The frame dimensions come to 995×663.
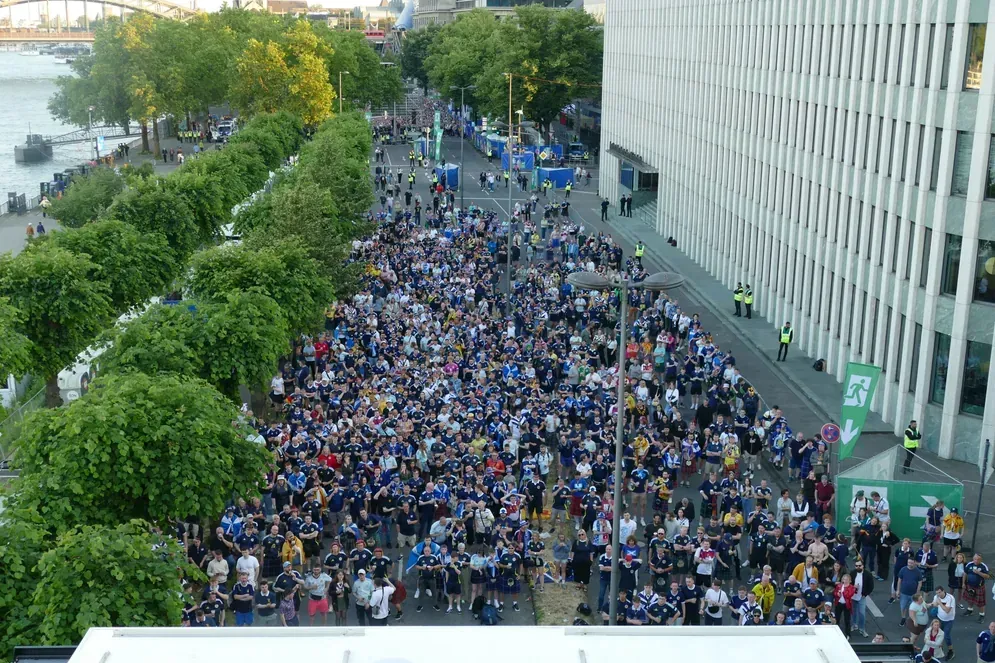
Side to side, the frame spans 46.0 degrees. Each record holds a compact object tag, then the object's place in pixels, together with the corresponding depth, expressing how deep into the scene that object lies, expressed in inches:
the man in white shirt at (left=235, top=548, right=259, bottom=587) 766.5
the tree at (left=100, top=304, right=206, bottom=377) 943.0
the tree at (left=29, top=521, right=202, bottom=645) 557.0
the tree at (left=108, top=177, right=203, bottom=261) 1717.5
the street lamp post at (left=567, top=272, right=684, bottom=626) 711.1
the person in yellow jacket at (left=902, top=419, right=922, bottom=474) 1104.2
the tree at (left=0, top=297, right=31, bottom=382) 1016.2
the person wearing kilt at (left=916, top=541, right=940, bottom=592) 793.6
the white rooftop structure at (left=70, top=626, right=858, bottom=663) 315.9
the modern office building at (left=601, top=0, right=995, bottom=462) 1133.7
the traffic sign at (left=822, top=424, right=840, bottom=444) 972.6
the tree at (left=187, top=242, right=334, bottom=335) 1228.5
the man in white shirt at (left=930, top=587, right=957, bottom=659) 729.6
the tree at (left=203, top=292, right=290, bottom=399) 1021.2
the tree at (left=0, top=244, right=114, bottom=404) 1184.2
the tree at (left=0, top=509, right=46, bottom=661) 561.9
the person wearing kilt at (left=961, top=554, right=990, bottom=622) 791.1
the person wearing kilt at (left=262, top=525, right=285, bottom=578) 797.2
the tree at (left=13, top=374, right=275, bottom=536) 708.7
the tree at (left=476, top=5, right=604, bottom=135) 3939.5
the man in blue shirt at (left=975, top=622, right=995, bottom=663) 693.9
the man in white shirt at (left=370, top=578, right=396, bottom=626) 751.7
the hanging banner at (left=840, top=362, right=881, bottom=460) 990.4
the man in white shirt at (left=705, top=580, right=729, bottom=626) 741.9
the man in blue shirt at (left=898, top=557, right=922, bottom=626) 781.3
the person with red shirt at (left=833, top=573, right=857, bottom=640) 754.2
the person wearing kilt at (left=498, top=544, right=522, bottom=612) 810.2
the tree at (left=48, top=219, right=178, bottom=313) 1395.2
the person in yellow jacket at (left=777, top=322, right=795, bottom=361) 1460.9
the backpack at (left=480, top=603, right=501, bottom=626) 797.2
